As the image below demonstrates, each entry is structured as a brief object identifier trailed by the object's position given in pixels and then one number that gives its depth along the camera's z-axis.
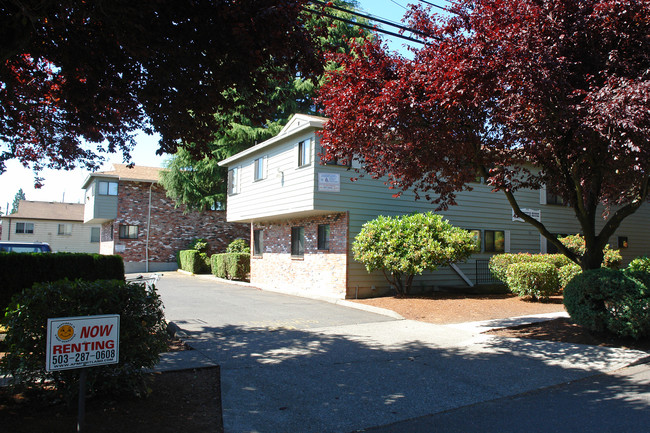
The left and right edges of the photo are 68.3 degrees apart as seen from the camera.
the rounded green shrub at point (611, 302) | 7.80
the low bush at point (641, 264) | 10.87
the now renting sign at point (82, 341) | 3.89
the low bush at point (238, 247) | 28.17
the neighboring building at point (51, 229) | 44.47
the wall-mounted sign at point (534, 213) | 18.96
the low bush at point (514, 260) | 14.42
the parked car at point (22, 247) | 15.41
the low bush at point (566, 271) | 13.84
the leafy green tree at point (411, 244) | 13.70
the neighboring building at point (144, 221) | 29.61
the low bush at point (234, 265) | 22.89
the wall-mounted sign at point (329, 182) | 14.76
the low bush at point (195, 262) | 27.34
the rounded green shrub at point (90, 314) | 4.52
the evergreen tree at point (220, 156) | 28.38
